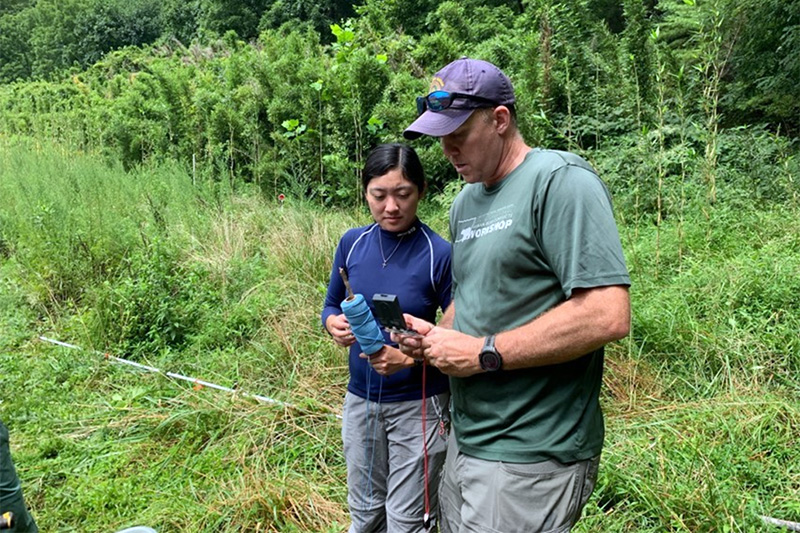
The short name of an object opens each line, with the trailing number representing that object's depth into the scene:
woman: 2.10
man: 1.31
